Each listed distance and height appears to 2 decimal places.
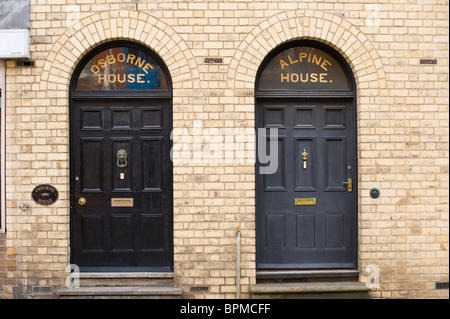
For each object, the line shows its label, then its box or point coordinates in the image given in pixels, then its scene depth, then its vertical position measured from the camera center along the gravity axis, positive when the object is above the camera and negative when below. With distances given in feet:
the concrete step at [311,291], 17.53 -5.19
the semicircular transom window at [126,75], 18.56 +3.82
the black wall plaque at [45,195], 17.78 -1.29
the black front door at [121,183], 18.48 -0.86
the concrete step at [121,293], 17.43 -5.17
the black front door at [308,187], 18.69 -1.11
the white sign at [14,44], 17.40 +4.72
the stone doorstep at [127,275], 18.08 -4.63
